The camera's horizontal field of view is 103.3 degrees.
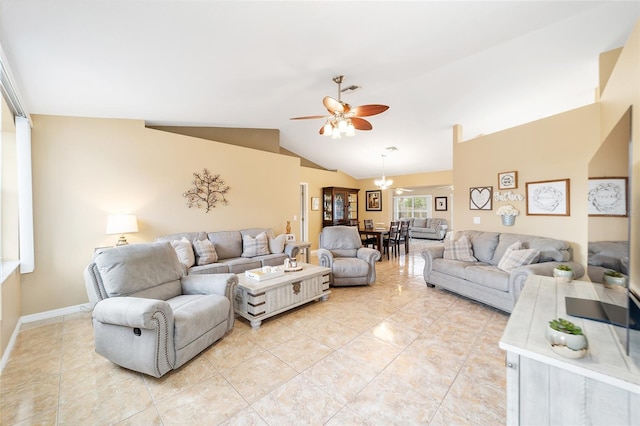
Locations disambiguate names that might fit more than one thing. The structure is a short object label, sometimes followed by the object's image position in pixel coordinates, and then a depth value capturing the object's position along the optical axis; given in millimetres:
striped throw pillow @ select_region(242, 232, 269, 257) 4492
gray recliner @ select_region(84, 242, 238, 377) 1872
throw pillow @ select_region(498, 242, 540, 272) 3086
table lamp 3287
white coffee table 2746
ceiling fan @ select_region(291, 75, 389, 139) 2644
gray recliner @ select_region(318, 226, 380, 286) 4043
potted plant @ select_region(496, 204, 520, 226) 3816
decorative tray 3012
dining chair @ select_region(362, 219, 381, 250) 6852
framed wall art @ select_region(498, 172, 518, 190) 3855
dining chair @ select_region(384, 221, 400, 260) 6641
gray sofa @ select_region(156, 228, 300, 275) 3738
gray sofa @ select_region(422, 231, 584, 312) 2938
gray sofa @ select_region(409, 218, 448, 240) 10141
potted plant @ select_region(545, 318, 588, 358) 985
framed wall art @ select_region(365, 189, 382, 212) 8814
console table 908
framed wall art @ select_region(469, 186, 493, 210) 4207
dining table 6409
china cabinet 7801
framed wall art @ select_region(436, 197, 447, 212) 10661
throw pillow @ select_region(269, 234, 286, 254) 4766
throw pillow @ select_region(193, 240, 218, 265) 3879
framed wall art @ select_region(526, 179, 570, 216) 3355
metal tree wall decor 4352
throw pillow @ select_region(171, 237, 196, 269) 3676
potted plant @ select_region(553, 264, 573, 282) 2018
